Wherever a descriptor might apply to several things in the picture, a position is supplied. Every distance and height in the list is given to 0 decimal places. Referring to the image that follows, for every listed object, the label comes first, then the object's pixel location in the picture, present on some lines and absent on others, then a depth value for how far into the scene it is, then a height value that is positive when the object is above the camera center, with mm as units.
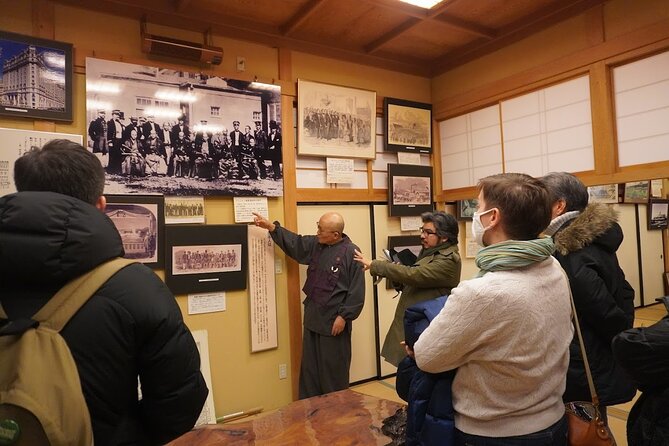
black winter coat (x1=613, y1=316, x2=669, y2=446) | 1098 -380
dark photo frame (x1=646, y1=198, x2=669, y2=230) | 3008 +65
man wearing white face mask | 1067 -268
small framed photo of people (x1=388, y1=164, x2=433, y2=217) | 3967 +379
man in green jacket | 2625 -254
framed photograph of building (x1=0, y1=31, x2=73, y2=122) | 2490 +966
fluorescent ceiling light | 2855 +1513
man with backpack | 878 -137
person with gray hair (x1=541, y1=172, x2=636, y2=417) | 1621 -256
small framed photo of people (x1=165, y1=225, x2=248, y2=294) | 2953 -157
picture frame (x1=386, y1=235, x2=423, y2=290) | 3955 -125
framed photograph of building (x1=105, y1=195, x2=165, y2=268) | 2785 +91
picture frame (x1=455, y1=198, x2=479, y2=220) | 4237 +196
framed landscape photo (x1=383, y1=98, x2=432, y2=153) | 3971 +981
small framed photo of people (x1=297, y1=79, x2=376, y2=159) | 3520 +941
